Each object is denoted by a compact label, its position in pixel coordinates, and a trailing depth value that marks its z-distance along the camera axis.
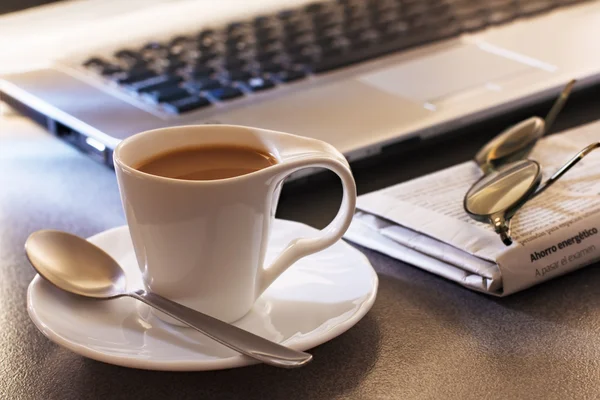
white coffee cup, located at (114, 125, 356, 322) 0.61
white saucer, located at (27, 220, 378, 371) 0.61
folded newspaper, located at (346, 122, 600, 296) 0.66
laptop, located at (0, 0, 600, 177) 0.79
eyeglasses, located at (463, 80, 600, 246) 0.68
